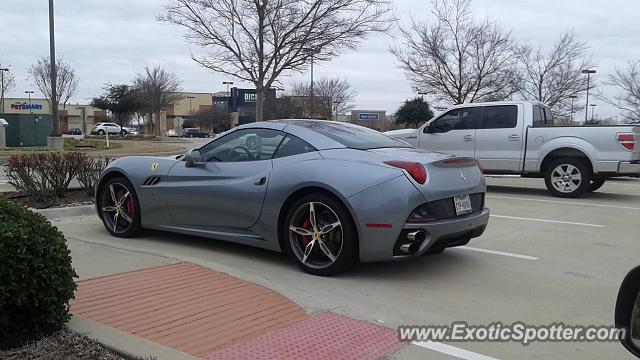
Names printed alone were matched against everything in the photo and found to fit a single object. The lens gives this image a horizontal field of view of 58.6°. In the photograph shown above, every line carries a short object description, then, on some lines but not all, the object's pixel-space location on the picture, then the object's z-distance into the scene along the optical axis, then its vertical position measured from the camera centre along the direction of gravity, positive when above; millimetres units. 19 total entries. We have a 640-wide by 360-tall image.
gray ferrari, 4879 -555
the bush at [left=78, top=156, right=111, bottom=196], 9227 -680
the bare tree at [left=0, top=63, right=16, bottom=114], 52500 +4292
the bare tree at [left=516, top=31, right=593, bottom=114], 31922 +3328
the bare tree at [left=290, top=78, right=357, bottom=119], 46562 +3414
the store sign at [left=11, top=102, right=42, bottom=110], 78375 +3447
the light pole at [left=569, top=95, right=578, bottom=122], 33662 +2524
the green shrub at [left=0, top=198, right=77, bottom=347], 3373 -889
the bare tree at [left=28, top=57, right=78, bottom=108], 49219 +4661
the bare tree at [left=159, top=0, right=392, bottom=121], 19469 +3613
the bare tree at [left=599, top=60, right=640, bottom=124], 35969 +2927
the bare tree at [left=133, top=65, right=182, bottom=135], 56781 +4259
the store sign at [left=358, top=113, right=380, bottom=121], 49100 +1727
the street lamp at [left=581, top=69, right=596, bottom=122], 32034 +3869
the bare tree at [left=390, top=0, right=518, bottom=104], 25031 +3159
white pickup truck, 10594 -90
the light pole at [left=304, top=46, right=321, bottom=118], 19922 +2982
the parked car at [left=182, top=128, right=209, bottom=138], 79625 -41
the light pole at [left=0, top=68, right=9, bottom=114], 51025 +4755
